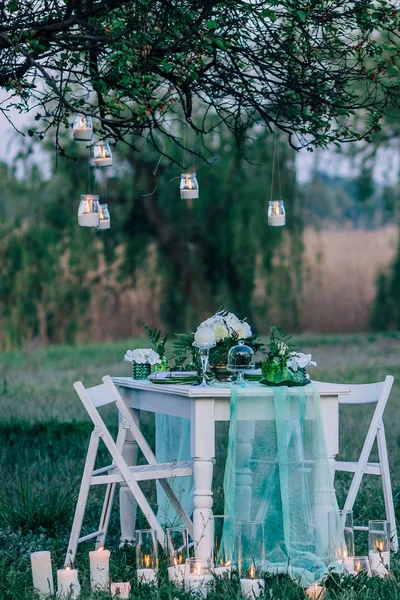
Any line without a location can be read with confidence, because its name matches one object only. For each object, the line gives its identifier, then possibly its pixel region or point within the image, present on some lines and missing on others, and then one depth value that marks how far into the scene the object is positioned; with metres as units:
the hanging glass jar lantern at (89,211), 8.60
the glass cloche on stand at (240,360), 7.84
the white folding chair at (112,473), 7.53
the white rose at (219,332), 8.18
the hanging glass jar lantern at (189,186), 9.68
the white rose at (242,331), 8.24
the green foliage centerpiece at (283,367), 7.59
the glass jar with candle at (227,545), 7.20
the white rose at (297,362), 7.64
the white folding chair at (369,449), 8.17
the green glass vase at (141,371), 8.63
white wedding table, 7.15
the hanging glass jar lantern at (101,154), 8.36
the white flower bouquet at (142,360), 8.60
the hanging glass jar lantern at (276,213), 9.89
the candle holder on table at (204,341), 7.80
